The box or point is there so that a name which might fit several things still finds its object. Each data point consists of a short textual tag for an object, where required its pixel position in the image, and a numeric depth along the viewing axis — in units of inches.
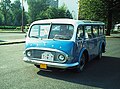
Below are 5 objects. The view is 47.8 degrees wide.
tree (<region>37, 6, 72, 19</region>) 1973.7
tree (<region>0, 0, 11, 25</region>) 2097.7
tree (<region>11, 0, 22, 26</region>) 2087.3
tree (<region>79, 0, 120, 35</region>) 807.4
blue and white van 178.6
